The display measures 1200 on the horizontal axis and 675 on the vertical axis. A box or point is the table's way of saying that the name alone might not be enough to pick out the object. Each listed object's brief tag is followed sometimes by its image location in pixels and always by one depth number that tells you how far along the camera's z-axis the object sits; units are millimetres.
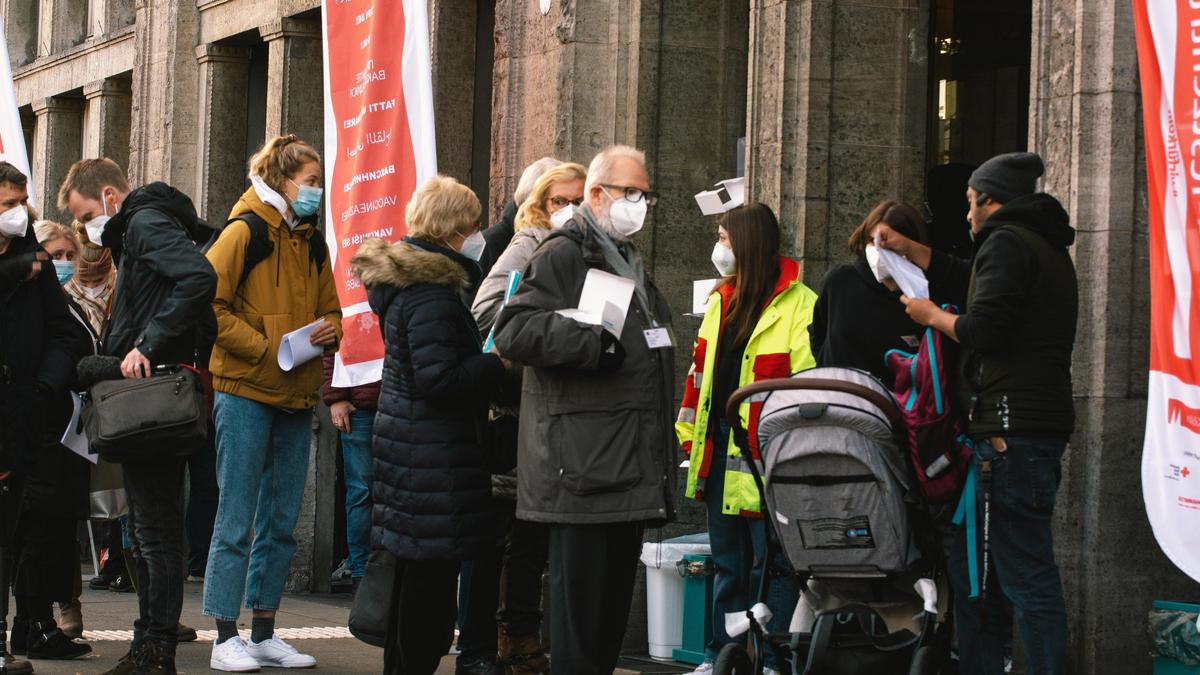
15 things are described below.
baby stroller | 12818
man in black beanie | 13742
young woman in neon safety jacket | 15784
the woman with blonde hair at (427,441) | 13998
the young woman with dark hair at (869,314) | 15217
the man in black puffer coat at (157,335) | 15466
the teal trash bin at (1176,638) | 14425
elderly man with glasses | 13074
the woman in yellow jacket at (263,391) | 16553
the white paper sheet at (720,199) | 19053
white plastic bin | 18012
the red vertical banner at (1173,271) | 14014
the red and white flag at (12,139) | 23369
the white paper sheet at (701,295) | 17469
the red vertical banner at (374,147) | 19146
